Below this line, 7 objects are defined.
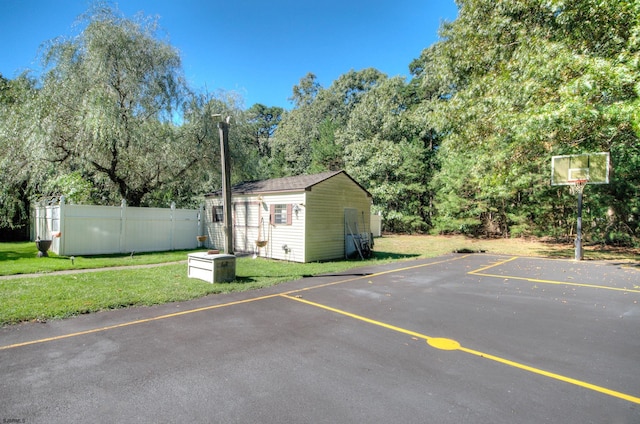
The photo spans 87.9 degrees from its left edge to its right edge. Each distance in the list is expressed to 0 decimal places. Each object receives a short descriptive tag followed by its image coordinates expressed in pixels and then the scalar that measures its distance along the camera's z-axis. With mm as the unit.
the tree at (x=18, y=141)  12547
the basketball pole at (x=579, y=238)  13428
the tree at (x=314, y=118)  38625
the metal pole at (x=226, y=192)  8633
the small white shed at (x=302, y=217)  12211
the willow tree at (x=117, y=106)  12594
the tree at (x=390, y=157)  27031
